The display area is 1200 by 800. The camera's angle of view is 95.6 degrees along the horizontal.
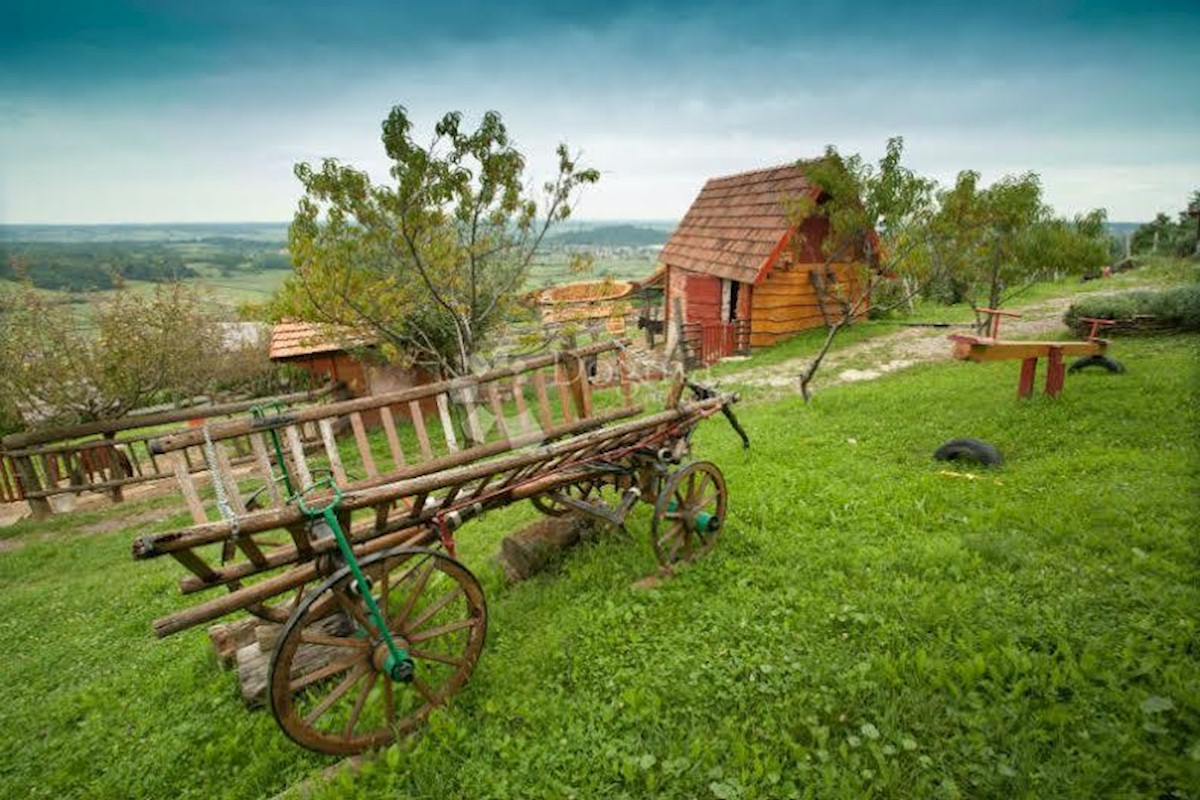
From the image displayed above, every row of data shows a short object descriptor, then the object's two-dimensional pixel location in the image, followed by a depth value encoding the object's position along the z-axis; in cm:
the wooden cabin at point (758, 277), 1579
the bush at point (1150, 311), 1085
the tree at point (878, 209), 908
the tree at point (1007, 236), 912
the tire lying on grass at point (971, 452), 612
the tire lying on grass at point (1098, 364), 839
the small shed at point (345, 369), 1448
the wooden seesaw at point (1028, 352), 688
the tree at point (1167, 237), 2524
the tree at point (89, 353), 985
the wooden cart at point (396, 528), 297
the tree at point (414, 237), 673
